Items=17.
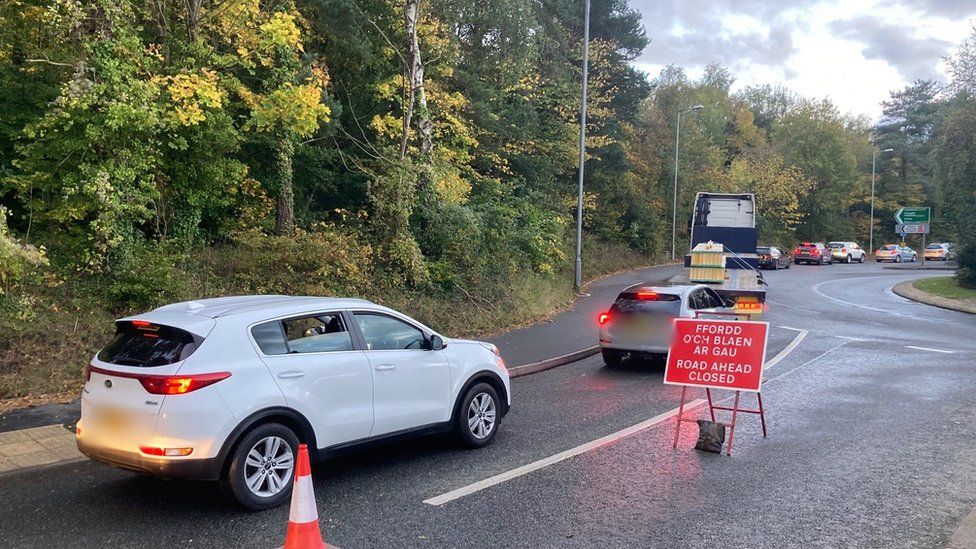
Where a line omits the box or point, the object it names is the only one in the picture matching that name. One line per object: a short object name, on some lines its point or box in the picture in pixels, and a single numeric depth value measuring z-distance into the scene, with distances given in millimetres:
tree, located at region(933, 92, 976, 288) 29562
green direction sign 45219
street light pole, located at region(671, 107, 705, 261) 43541
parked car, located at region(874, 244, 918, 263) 57562
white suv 4910
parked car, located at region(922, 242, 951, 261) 57000
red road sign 7172
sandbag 6844
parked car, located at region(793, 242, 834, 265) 49781
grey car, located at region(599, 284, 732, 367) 11195
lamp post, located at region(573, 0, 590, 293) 21656
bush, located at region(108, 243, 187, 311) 10703
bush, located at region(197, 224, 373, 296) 12680
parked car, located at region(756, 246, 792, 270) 41938
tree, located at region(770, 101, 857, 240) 65500
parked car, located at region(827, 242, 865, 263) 54541
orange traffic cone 3990
